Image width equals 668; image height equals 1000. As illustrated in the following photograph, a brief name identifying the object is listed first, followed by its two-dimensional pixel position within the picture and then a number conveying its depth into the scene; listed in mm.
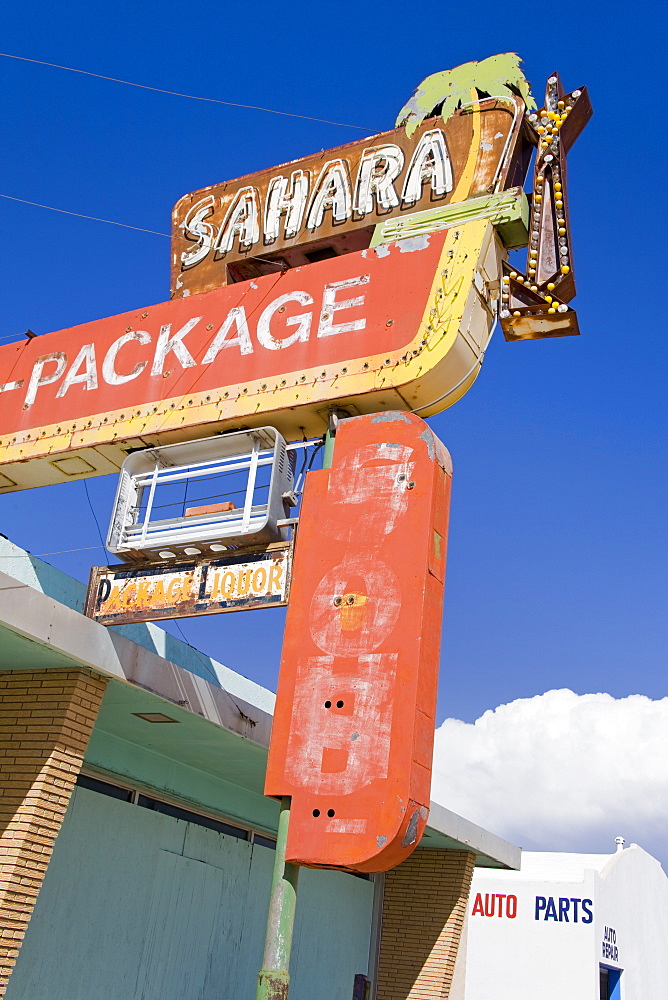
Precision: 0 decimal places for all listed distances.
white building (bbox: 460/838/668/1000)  18047
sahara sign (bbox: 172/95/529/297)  10617
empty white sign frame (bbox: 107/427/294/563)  9102
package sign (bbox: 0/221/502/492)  9461
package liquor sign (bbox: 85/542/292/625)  8719
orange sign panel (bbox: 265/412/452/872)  7438
